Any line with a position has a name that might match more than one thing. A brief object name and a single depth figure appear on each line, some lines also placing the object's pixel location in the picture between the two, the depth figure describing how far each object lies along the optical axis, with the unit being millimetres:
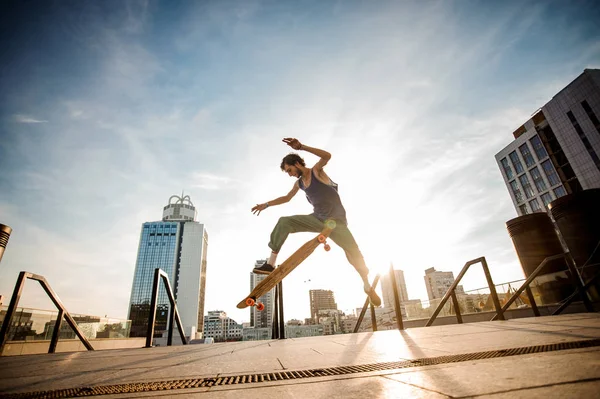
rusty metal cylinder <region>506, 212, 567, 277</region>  9688
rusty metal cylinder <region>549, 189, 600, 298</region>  7617
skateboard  4402
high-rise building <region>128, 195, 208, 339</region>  98500
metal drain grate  1488
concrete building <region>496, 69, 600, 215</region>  32719
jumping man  4684
